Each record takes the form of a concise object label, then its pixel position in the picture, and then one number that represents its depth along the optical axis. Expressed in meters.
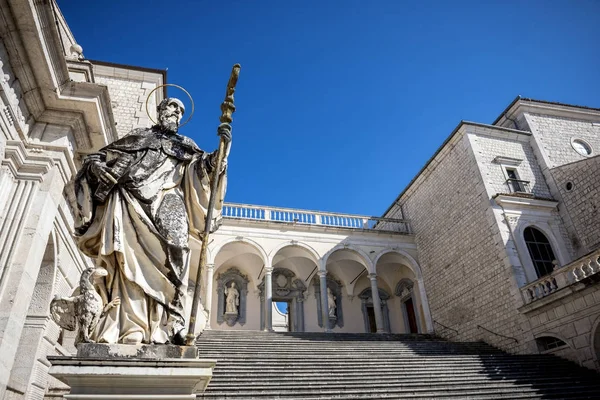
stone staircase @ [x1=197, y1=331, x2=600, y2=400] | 7.03
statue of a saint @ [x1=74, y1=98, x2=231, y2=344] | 2.14
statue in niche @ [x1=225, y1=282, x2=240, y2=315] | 17.33
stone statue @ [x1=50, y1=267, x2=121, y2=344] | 1.98
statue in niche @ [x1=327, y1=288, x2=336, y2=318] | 19.05
